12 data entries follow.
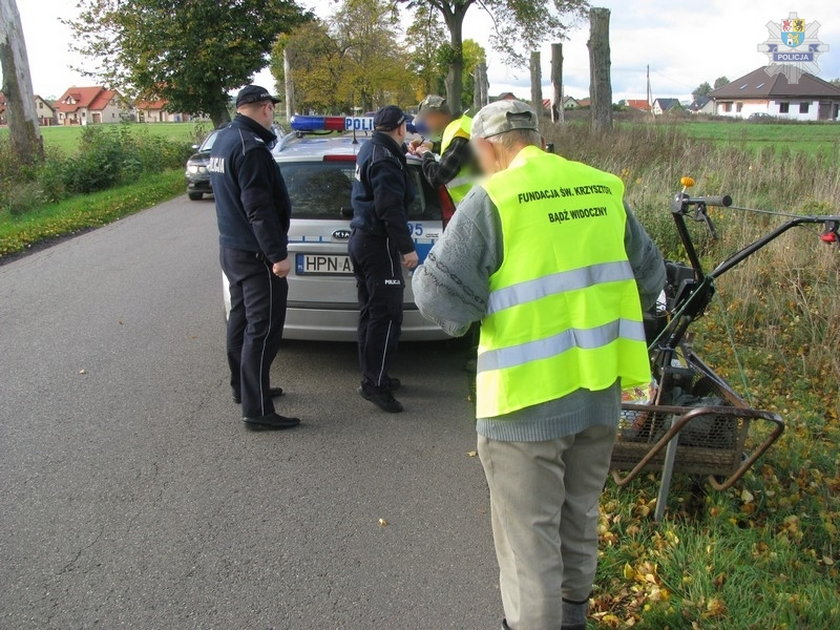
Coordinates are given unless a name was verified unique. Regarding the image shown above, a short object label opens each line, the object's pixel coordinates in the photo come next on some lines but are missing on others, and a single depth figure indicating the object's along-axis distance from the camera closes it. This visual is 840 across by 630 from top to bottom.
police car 5.30
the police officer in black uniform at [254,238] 4.39
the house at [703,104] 98.31
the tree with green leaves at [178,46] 26.48
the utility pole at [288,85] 39.75
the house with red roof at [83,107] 126.19
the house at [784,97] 81.19
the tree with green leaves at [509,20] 24.44
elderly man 2.32
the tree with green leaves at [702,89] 131.12
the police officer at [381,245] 4.71
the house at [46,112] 122.47
